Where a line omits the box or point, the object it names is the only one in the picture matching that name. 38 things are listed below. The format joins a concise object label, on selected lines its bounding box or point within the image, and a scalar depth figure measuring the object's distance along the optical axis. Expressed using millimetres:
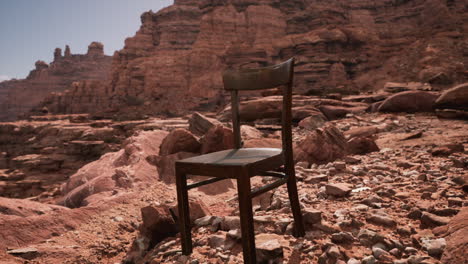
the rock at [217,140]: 4348
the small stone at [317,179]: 2961
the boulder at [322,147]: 3920
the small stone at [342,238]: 1686
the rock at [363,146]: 4164
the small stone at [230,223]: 2041
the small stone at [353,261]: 1453
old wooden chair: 1416
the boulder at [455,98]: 6391
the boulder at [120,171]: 3684
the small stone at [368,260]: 1445
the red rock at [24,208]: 2461
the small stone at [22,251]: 1932
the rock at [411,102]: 8258
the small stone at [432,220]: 1703
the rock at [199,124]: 5918
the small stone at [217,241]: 1850
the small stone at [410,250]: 1485
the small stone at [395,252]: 1499
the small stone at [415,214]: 1870
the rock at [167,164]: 3925
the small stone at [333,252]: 1523
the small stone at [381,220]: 1814
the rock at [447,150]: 3334
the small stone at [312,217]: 1938
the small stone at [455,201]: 1920
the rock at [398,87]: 15847
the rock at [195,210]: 2319
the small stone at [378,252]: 1489
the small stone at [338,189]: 2412
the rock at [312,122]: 7937
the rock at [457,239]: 1304
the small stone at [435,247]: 1425
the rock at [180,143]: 4414
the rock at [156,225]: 2225
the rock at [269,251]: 1562
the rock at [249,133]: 5984
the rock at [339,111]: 9969
